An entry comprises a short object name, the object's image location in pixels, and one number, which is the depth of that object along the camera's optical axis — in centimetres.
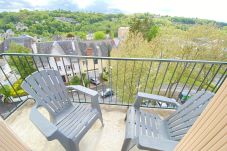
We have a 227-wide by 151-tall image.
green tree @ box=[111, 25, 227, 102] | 514
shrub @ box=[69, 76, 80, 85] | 787
